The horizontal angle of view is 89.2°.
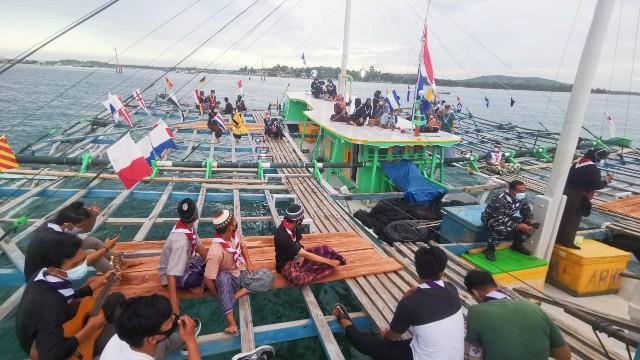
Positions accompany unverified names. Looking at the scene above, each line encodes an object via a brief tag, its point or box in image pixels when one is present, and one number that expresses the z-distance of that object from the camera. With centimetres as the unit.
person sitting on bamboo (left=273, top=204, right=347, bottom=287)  504
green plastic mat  640
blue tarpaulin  971
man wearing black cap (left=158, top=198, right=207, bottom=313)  444
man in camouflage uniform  654
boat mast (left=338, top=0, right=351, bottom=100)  1628
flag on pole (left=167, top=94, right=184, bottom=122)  2077
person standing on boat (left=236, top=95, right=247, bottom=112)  2333
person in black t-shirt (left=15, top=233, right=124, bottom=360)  307
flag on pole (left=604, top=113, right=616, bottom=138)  1844
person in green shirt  310
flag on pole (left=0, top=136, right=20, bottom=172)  719
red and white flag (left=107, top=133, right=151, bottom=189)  604
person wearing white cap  450
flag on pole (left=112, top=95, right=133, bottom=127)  1541
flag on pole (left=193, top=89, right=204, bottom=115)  2245
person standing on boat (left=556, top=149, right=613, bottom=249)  658
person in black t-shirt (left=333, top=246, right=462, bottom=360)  339
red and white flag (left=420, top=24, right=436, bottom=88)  1099
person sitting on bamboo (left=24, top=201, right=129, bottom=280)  372
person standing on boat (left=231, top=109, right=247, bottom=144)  1736
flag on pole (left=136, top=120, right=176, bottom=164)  856
